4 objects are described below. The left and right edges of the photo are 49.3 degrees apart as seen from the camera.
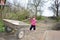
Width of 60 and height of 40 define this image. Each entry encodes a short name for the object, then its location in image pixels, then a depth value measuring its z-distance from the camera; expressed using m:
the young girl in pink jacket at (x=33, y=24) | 5.30
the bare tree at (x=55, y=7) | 13.02
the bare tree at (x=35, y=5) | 11.35
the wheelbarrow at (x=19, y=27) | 4.18
